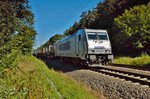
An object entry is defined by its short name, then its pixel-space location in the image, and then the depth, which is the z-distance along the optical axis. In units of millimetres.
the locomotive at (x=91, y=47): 9971
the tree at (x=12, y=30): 5817
